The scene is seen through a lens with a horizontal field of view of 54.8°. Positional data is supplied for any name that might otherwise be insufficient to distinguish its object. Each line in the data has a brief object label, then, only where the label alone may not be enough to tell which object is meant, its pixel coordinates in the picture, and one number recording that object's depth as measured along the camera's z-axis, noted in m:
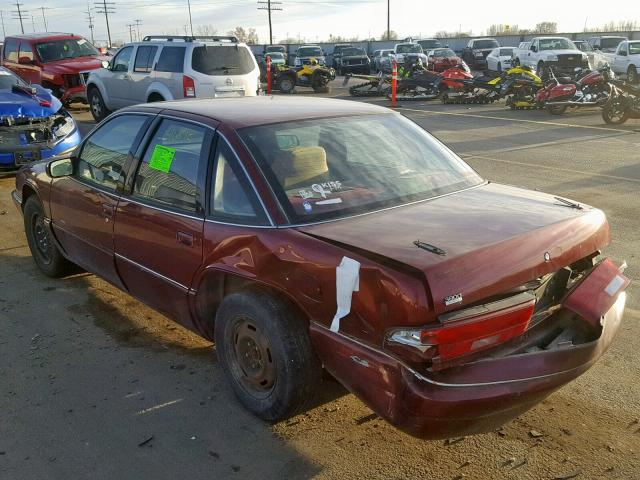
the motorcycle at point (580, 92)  16.23
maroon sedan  2.50
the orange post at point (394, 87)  19.68
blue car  8.57
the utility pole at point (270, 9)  66.38
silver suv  12.68
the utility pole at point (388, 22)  67.69
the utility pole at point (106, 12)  95.81
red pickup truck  16.72
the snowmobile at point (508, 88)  17.86
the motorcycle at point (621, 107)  14.26
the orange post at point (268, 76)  23.55
